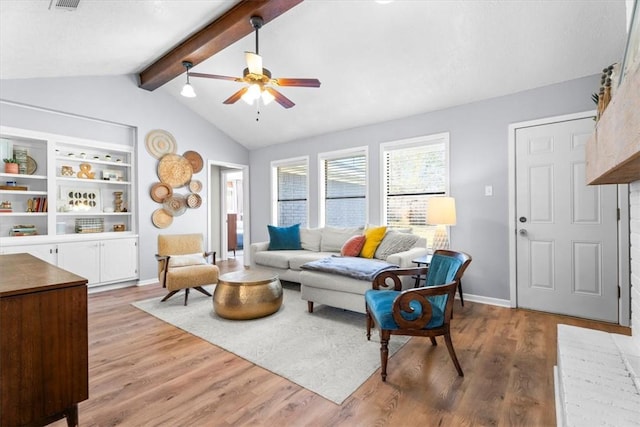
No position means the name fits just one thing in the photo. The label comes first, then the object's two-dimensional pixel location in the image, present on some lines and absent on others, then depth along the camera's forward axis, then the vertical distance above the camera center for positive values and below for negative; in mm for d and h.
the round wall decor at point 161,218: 4812 -64
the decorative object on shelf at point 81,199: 4211 +231
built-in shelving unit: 3754 +138
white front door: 2961 -175
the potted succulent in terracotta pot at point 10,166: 3592 +605
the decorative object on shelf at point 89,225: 4262 -153
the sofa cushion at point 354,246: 3973 -448
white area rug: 2035 -1107
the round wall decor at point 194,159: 5259 +986
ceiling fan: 2639 +1235
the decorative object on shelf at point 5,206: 3646 +115
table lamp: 3424 +16
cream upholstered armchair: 3520 -654
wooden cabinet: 1194 -574
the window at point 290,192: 5648 +431
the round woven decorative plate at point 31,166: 3844 +644
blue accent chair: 1972 -689
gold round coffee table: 2979 -849
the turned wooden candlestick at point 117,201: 4672 +213
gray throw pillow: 3701 -395
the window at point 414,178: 4047 +495
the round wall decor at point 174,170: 4902 +749
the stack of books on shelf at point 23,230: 3709 -188
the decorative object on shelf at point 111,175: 4539 +617
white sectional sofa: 2973 -645
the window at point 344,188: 4852 +432
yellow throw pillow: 3885 -373
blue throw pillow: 4848 -409
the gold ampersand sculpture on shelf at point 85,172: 4270 +623
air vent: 2398 +1731
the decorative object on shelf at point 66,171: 4137 +618
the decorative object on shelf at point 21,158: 3752 +728
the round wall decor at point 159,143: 4773 +1176
